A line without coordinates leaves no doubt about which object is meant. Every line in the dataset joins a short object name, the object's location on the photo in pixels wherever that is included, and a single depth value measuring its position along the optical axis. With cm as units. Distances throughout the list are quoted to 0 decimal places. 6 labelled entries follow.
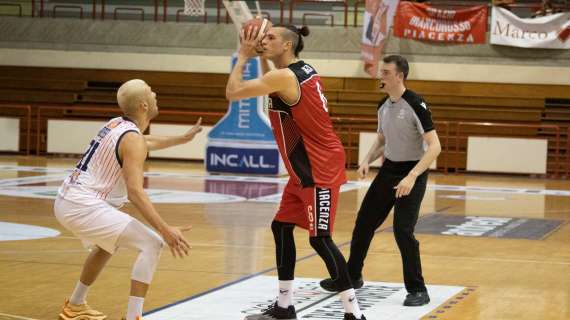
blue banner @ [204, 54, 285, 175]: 3151
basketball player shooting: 971
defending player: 885
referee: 1131
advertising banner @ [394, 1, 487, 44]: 3719
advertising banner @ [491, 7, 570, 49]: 3589
